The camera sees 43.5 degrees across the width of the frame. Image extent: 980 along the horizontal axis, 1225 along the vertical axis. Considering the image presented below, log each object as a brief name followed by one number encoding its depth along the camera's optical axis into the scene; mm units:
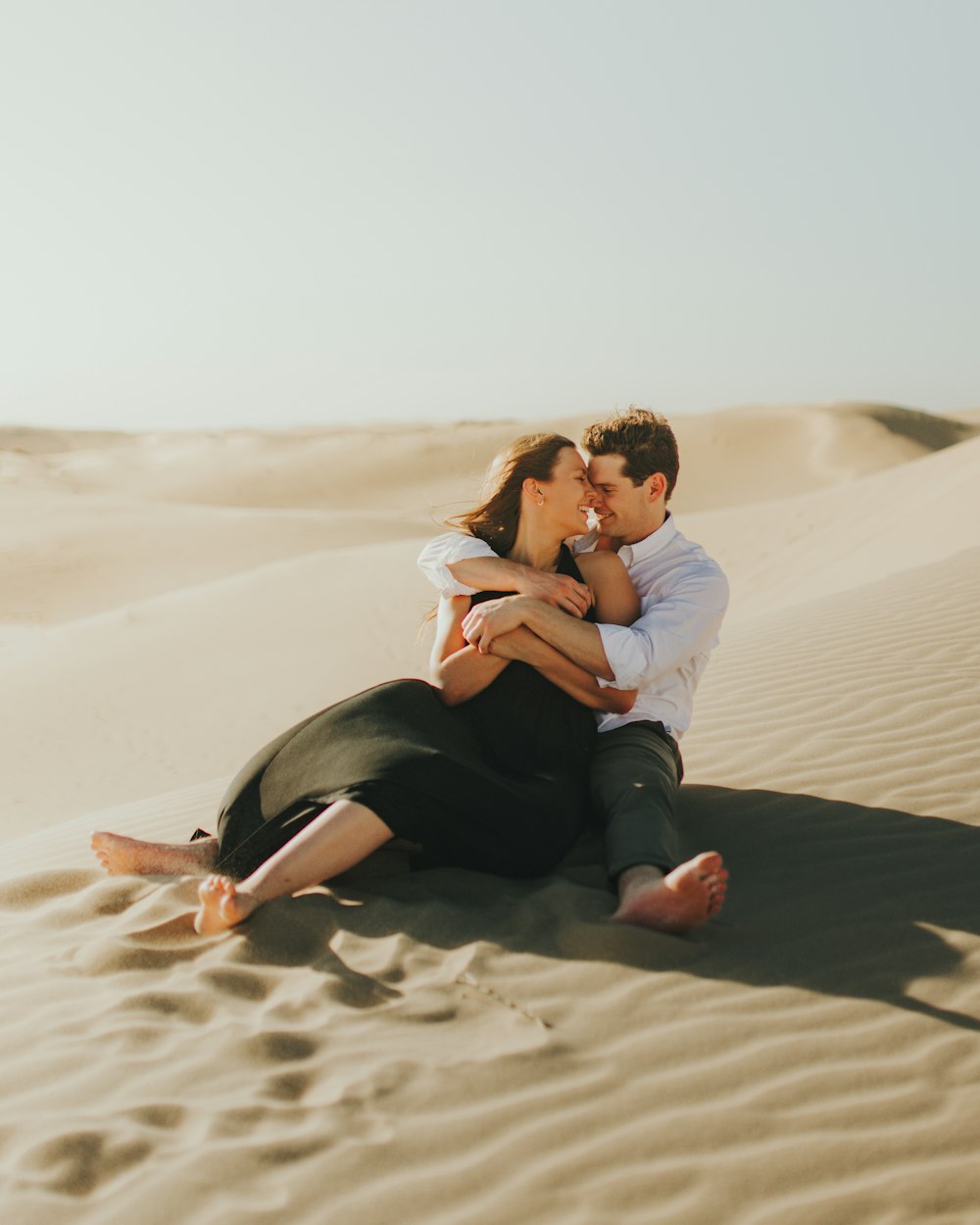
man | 3996
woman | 3783
